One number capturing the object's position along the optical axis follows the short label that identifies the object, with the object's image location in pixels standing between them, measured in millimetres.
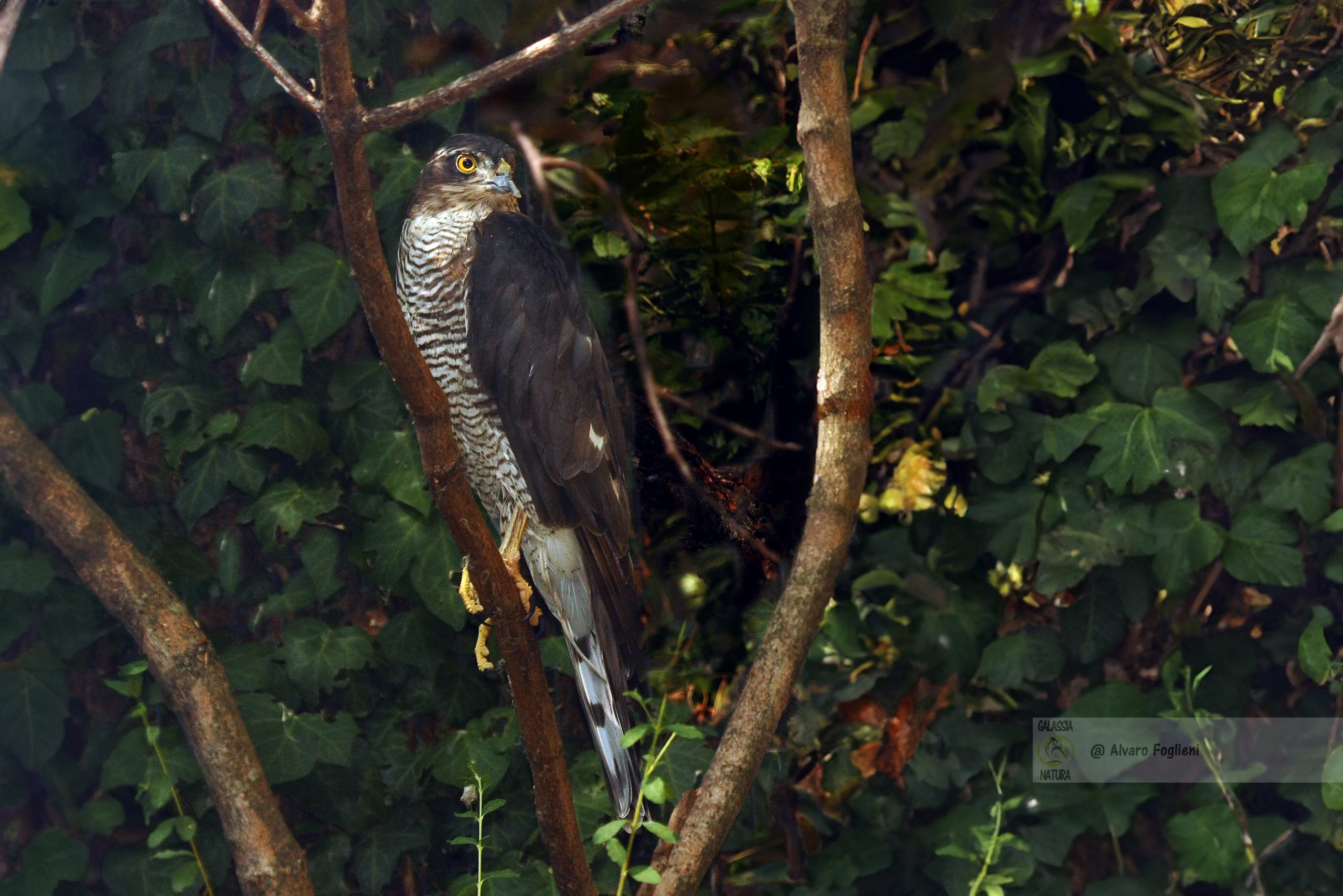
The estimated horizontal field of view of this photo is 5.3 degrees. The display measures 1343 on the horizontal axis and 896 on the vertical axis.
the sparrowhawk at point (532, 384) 7231
